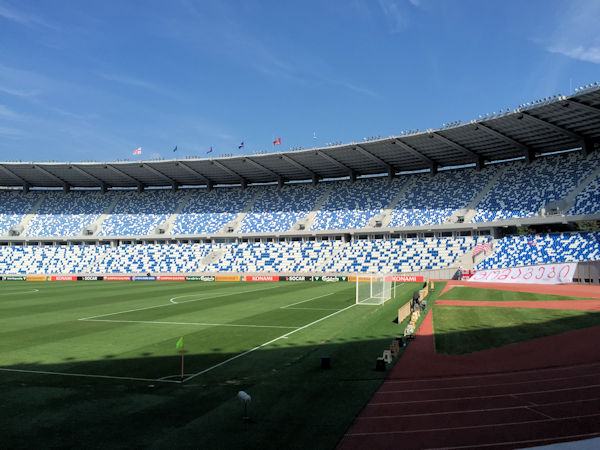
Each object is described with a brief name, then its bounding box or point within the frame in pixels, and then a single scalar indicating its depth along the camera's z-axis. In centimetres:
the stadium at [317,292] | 974
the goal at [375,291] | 3134
